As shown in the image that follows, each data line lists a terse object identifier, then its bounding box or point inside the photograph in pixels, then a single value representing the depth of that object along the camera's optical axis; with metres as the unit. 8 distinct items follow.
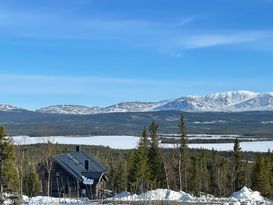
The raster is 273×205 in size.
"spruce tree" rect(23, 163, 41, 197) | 59.88
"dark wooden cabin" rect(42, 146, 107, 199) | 63.00
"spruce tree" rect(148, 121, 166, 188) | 62.06
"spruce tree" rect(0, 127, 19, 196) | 35.59
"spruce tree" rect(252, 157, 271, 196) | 63.69
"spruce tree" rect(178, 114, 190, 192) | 65.25
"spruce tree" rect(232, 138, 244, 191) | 65.62
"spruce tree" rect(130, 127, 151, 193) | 58.28
